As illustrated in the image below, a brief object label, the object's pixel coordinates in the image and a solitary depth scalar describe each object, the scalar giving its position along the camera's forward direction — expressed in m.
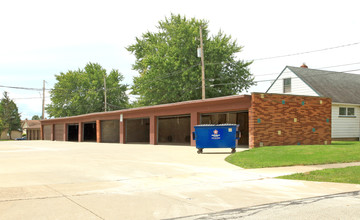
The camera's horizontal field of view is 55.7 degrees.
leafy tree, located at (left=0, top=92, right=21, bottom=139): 97.10
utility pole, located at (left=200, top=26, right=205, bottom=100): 28.08
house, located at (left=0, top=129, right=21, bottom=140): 99.38
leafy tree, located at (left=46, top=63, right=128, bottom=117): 66.69
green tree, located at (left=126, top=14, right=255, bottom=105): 43.34
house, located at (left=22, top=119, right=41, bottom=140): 71.77
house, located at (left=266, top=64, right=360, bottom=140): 28.78
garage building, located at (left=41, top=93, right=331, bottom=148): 20.39
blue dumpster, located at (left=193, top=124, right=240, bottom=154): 17.77
